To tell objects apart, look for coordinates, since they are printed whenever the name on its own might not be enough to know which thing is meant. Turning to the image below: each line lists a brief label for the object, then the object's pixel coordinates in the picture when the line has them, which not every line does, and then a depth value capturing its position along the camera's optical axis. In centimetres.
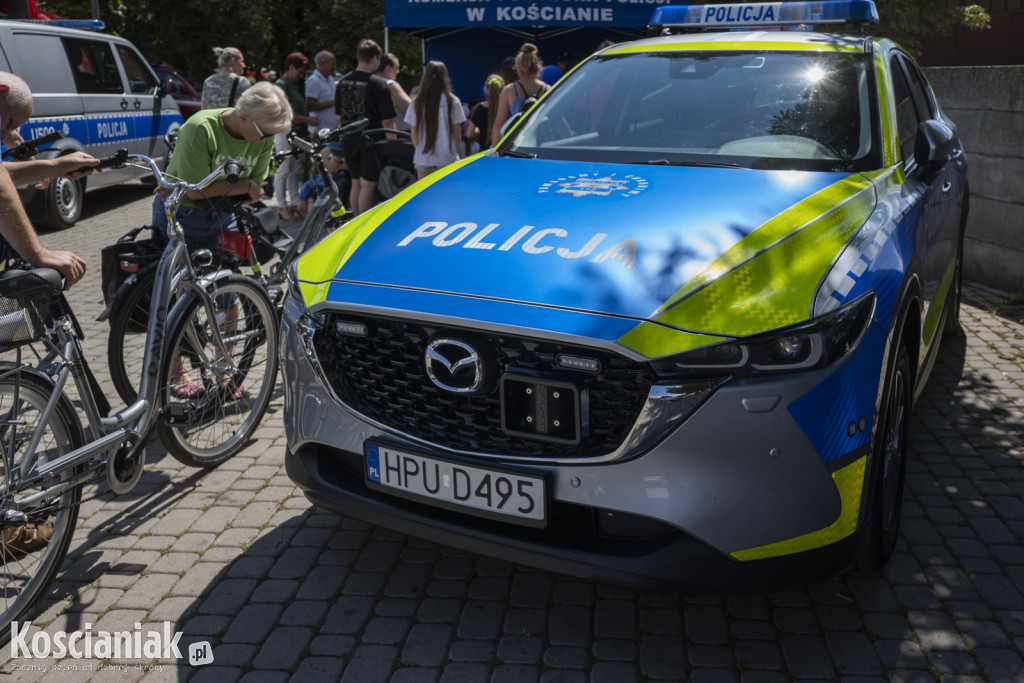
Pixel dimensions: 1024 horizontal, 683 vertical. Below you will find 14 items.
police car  256
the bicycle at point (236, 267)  445
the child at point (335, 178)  1016
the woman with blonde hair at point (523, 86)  826
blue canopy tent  1149
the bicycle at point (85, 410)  296
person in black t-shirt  935
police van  1039
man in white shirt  1171
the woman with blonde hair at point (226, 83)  1045
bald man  298
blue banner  1146
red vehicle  1978
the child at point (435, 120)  816
